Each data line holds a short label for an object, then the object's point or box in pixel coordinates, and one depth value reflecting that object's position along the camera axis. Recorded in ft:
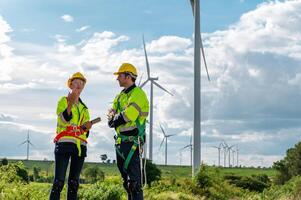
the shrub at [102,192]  53.78
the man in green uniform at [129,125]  28.30
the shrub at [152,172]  114.83
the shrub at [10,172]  37.52
